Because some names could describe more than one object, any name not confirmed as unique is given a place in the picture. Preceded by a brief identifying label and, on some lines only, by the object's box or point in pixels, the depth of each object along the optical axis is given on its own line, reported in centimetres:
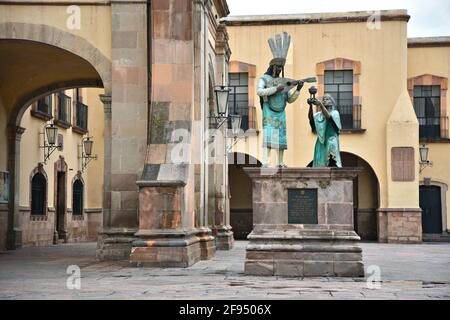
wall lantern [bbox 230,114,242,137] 2336
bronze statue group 1433
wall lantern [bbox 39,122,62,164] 2512
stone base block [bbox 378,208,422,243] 3162
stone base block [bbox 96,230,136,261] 1673
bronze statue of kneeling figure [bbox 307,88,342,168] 1428
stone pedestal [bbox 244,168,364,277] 1373
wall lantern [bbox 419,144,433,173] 3225
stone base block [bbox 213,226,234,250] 2256
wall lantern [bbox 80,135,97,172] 2973
